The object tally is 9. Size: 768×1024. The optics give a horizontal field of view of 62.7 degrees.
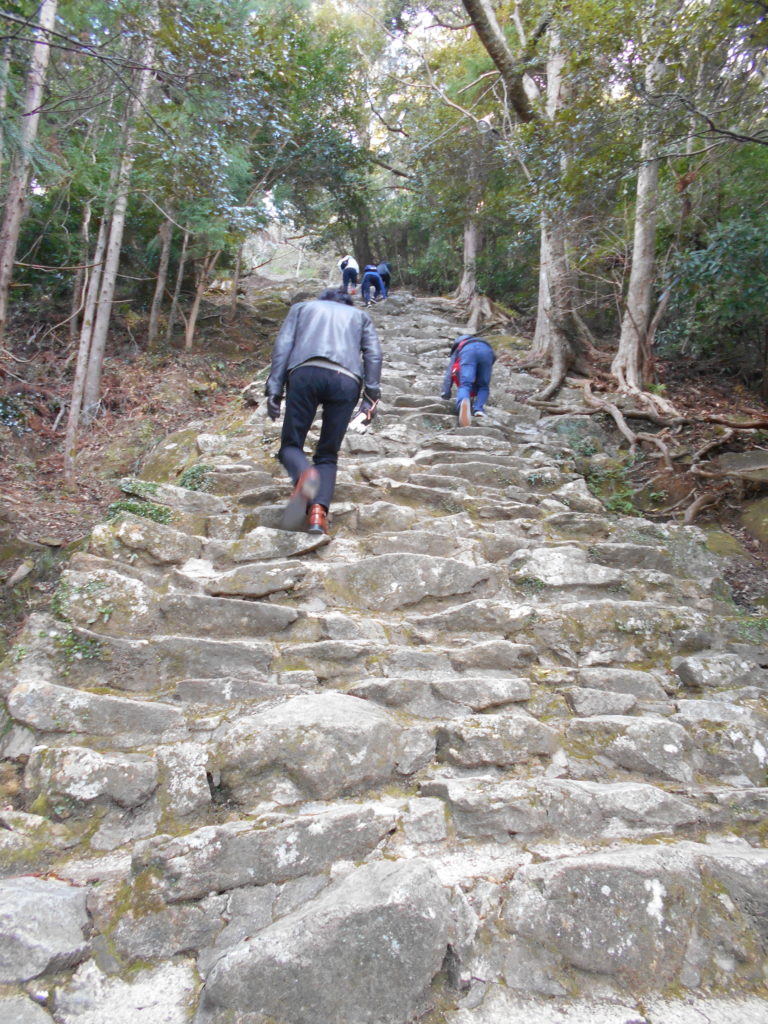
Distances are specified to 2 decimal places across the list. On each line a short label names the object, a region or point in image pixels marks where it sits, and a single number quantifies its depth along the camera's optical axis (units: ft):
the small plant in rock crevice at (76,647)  10.07
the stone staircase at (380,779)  6.32
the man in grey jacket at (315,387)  13.64
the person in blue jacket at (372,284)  46.32
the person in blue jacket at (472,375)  23.67
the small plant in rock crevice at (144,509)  14.03
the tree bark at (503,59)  26.67
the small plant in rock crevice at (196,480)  16.70
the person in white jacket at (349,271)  37.70
